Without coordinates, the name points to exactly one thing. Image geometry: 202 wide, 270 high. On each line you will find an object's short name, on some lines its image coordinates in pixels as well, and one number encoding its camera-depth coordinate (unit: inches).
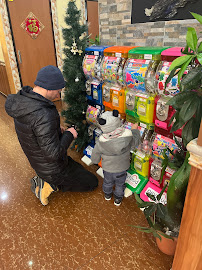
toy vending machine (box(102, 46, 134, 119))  77.3
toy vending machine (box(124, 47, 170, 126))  67.0
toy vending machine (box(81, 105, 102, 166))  97.5
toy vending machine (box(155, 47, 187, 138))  60.3
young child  66.6
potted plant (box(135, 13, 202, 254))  37.8
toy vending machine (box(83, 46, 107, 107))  86.6
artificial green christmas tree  90.7
